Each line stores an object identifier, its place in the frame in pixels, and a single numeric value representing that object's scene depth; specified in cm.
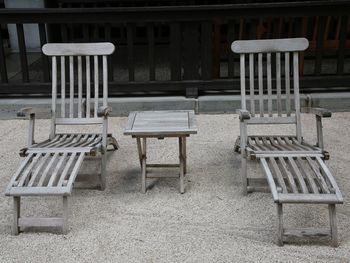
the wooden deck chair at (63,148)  307
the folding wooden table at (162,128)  339
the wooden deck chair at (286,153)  287
